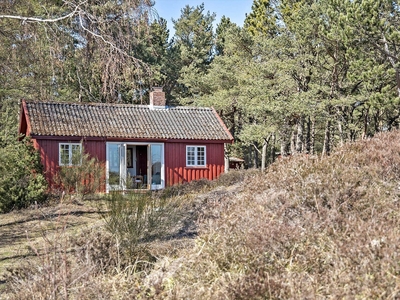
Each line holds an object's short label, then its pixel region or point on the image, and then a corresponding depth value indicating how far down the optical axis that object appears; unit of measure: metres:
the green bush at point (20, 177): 13.22
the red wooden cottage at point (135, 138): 17.41
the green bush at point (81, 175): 14.90
